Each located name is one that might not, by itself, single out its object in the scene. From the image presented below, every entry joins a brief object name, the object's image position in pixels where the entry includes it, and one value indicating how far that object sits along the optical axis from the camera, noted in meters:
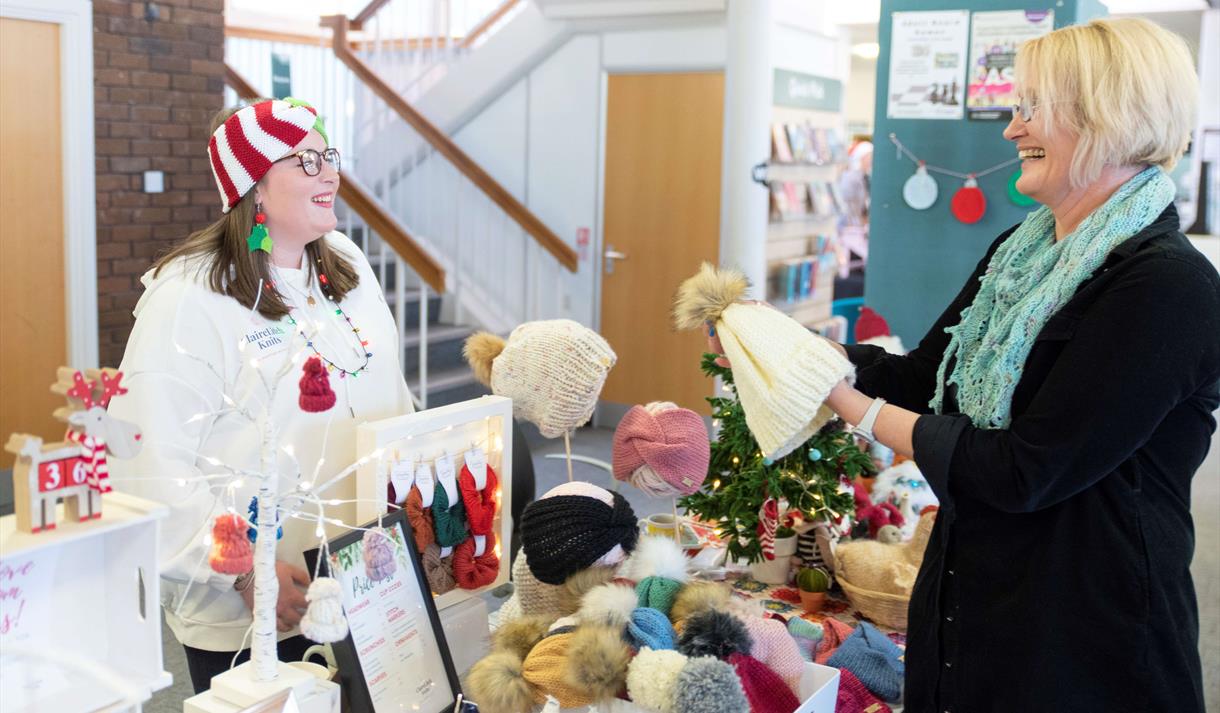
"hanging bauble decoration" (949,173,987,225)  3.50
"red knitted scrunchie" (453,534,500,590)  1.65
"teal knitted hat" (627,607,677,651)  1.36
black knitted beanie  1.58
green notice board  3.49
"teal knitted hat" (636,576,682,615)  1.50
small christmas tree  2.00
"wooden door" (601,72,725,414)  6.11
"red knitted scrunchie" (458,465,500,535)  1.65
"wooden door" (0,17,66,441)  4.48
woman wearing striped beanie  1.44
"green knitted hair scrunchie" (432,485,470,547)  1.60
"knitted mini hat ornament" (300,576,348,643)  1.16
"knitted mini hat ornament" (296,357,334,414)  1.11
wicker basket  1.88
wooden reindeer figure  0.98
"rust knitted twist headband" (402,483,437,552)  1.55
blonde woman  1.23
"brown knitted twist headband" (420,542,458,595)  1.61
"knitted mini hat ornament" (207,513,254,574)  1.15
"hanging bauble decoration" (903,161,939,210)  3.58
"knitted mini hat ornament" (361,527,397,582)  1.28
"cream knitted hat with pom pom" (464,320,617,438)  1.76
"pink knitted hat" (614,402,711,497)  1.87
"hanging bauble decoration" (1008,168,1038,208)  3.39
